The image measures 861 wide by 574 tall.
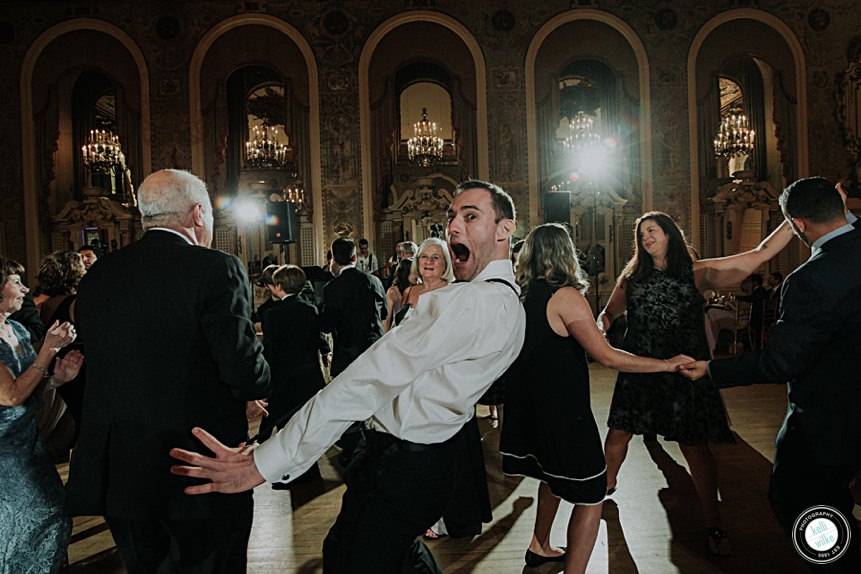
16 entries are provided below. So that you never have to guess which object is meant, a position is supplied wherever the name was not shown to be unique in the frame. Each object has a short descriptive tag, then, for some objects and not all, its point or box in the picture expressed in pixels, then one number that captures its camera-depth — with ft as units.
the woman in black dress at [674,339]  10.52
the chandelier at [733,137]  40.75
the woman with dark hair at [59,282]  13.85
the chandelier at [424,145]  46.32
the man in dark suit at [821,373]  7.27
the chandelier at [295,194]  43.11
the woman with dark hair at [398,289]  19.93
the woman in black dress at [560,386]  8.75
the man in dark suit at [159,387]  6.39
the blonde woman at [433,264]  14.84
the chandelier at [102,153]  41.45
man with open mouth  4.95
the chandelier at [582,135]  46.91
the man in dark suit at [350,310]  16.40
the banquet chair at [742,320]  33.57
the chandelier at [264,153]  47.21
